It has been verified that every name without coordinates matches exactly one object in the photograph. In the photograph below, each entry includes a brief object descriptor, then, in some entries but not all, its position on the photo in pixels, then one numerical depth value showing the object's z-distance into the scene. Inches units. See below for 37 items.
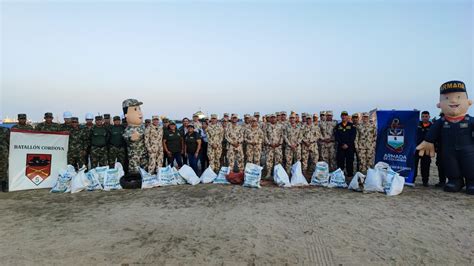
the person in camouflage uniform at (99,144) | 283.7
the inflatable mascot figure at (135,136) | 283.0
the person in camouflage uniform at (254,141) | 303.0
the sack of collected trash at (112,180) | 257.3
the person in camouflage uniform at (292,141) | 301.0
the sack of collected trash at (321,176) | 264.4
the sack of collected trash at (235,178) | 275.0
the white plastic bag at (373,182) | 238.7
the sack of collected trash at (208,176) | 281.4
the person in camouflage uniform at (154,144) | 285.1
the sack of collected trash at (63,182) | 251.6
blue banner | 269.0
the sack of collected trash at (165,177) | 270.8
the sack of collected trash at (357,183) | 246.2
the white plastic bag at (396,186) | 229.6
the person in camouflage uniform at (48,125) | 282.8
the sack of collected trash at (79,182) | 248.8
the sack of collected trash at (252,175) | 261.1
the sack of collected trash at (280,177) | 262.7
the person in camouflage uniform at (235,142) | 304.5
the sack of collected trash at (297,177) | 263.1
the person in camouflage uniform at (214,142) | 306.3
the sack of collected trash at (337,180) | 258.5
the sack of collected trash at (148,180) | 264.3
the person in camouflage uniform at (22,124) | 275.3
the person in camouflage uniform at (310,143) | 300.7
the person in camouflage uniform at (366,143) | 292.8
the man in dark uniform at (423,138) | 269.6
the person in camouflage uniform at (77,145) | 283.7
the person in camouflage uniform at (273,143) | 303.1
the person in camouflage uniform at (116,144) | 286.7
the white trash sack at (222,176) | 278.4
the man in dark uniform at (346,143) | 291.9
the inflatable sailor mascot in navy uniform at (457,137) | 238.7
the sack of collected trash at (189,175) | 277.1
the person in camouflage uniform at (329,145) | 305.9
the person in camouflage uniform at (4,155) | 261.7
